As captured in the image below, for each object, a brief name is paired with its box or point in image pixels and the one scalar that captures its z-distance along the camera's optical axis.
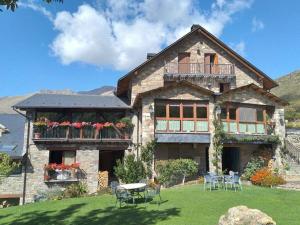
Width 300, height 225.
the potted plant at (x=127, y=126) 27.12
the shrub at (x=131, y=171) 23.12
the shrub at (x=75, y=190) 23.53
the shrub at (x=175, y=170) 23.20
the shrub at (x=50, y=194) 23.51
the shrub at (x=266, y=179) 22.03
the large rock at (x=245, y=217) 10.25
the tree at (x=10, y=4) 7.40
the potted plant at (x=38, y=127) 25.76
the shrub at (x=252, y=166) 25.16
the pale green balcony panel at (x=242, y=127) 26.28
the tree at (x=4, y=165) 20.97
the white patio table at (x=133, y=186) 16.05
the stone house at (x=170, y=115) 25.39
